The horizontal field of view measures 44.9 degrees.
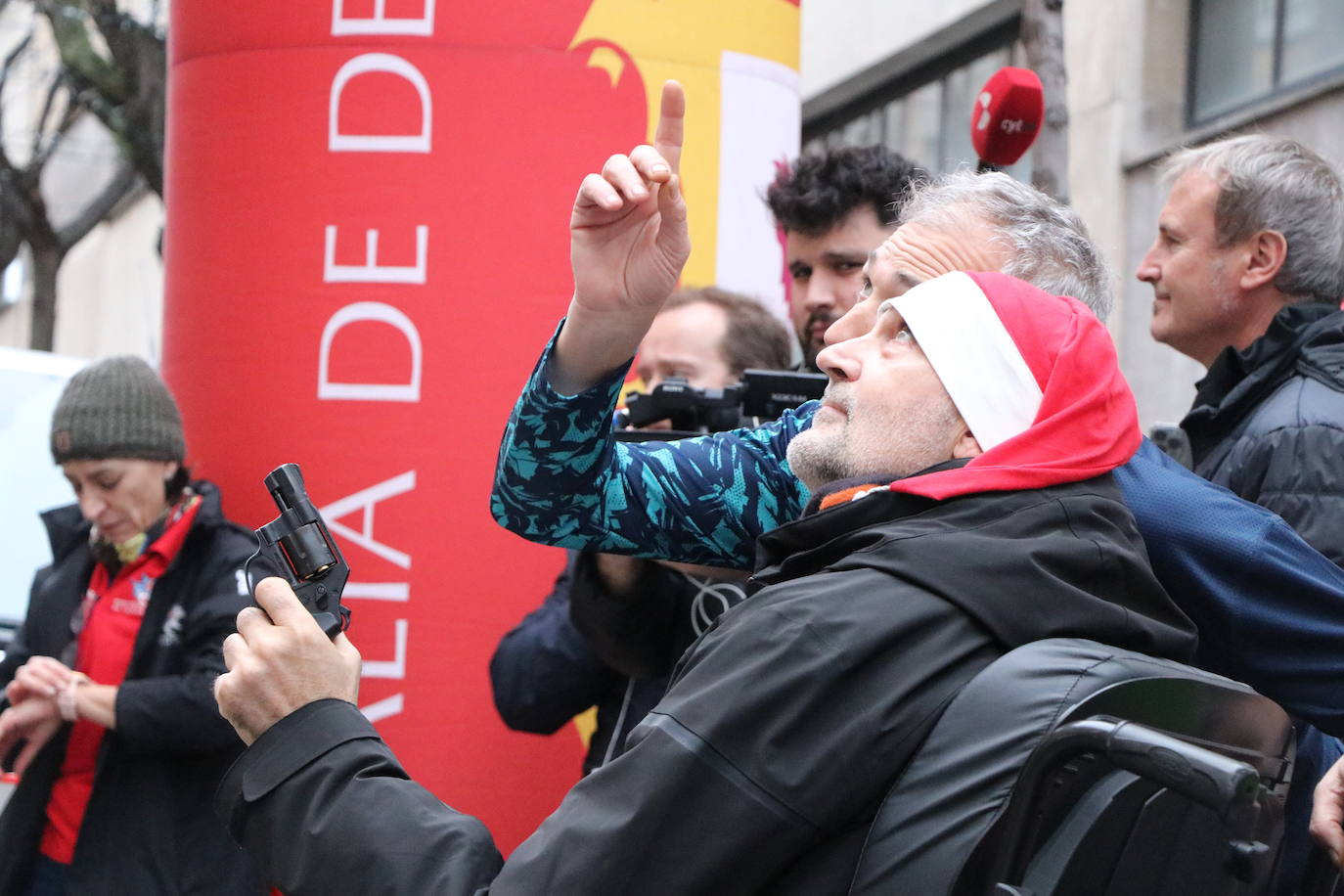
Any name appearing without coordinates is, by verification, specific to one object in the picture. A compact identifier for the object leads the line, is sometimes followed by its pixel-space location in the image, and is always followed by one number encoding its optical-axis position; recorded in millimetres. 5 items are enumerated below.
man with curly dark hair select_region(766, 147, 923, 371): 3734
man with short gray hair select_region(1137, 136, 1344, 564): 2863
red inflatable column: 4219
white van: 5621
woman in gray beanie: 3674
